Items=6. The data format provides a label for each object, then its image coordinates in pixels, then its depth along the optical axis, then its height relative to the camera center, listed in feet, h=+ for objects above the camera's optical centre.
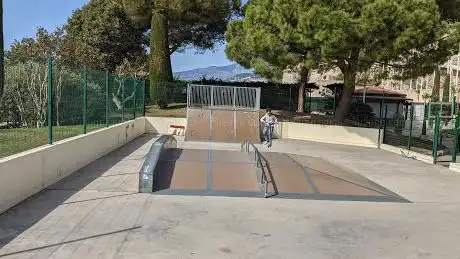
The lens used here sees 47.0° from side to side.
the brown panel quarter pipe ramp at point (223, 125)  77.41 -5.07
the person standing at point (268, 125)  71.97 -4.49
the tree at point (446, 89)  157.94 +2.98
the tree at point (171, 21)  98.43 +14.12
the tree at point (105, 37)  112.27 +11.11
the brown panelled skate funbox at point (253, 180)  32.89 -5.94
